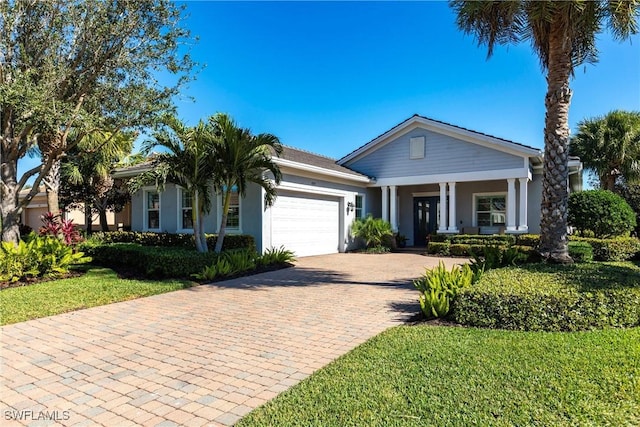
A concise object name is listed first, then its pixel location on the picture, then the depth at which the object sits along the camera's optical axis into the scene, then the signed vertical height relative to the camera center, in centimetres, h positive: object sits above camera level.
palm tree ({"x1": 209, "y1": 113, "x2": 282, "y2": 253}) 1063 +183
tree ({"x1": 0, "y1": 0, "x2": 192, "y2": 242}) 923 +404
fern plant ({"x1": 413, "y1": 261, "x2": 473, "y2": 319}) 596 -115
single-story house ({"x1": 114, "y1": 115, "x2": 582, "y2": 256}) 1459 +112
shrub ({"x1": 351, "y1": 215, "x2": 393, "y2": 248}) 1758 -52
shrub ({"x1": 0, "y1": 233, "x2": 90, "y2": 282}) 877 -99
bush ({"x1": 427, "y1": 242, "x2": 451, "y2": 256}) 1634 -126
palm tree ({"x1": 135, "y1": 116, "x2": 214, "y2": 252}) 1055 +171
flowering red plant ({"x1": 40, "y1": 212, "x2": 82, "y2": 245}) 1209 -36
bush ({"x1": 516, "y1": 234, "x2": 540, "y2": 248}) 1464 -81
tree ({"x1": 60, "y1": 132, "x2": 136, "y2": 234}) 1564 +162
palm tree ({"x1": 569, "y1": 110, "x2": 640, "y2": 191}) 2086 +408
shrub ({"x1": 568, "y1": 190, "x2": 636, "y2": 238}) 1450 +21
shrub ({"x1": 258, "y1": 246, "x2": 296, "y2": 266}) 1177 -123
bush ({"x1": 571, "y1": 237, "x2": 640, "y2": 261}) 1345 -104
